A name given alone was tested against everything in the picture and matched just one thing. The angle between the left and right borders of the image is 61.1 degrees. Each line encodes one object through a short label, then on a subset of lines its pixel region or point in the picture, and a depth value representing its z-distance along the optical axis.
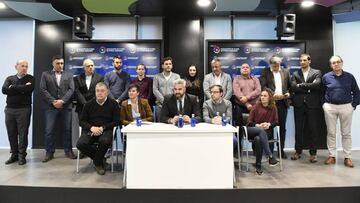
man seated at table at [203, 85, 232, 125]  3.94
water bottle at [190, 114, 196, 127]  3.31
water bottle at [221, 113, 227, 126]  3.37
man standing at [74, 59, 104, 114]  4.52
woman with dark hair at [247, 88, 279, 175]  3.85
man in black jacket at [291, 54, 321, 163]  4.43
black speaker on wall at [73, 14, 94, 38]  5.08
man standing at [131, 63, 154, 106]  4.71
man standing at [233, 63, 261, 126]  4.46
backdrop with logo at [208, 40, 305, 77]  5.32
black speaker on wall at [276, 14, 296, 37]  4.99
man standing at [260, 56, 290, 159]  4.58
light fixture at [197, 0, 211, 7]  4.74
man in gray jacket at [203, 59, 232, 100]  4.60
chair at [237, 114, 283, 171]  3.84
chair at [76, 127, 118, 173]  3.83
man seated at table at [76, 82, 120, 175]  3.72
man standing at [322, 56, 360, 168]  4.20
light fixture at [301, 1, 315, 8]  4.78
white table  3.12
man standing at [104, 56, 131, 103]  4.73
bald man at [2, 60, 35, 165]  4.27
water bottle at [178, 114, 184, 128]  3.23
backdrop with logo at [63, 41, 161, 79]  5.40
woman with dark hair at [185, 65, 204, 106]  4.63
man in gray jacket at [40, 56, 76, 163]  4.48
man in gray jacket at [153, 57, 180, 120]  4.53
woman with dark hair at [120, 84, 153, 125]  4.09
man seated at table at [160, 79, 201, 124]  3.81
